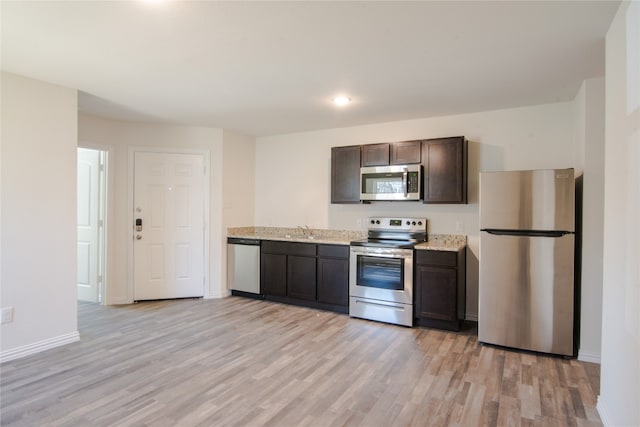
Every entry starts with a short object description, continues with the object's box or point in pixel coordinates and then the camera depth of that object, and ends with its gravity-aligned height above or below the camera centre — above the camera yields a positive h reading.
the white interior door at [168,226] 4.75 -0.22
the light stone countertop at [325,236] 3.95 -0.36
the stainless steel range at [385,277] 3.87 -0.74
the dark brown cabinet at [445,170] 3.94 +0.47
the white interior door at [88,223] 4.63 -0.19
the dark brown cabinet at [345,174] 4.53 +0.47
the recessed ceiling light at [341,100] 3.57 +1.14
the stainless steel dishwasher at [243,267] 4.94 -0.80
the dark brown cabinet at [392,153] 4.17 +0.69
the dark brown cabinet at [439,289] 3.67 -0.81
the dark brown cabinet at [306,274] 4.34 -0.81
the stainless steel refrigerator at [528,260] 3.05 -0.42
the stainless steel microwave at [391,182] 4.12 +0.35
